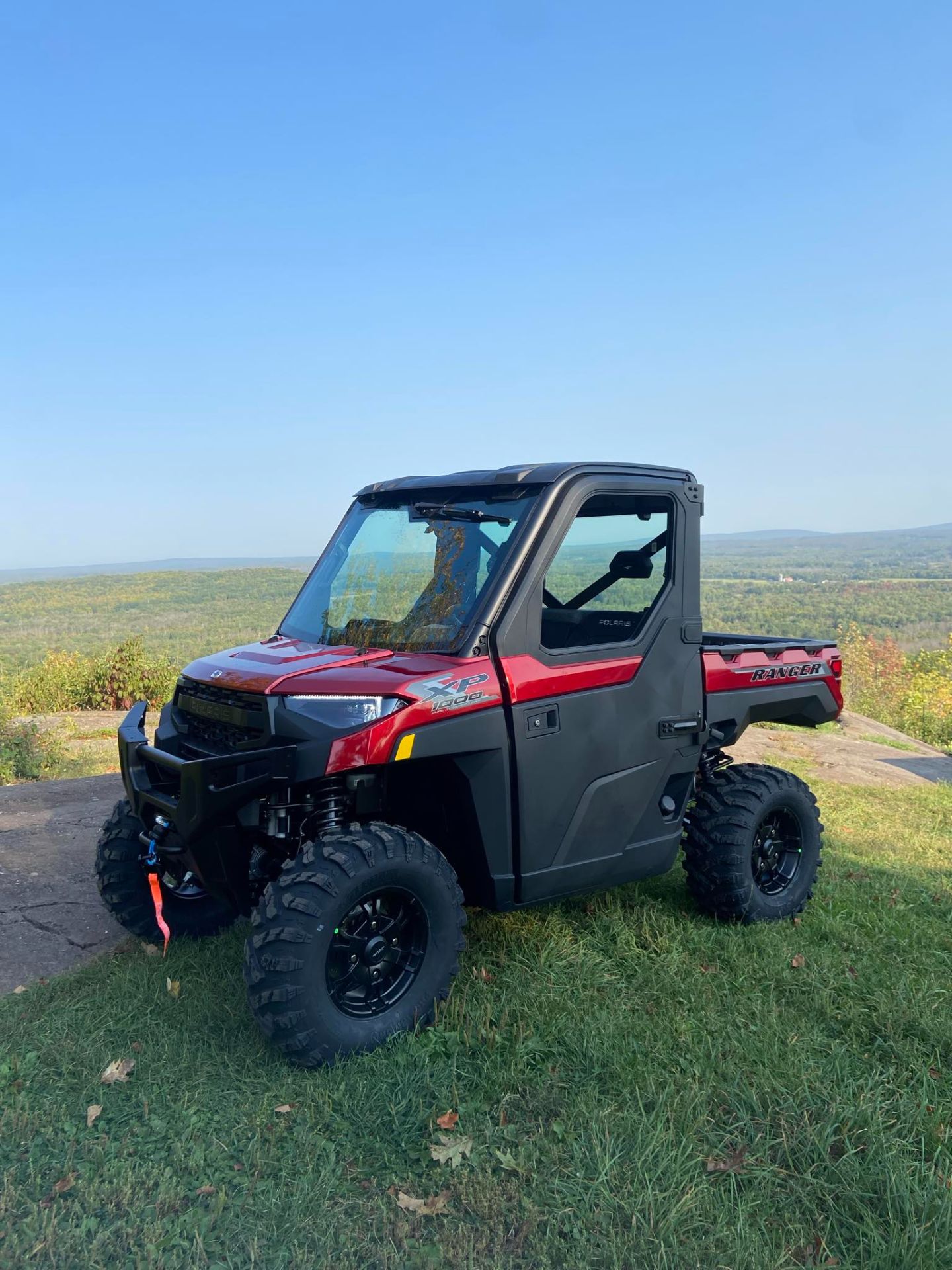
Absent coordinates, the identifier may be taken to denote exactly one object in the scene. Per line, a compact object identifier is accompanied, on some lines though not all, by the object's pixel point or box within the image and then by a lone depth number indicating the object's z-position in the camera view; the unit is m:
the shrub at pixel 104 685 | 19.75
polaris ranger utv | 3.84
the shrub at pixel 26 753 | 10.73
